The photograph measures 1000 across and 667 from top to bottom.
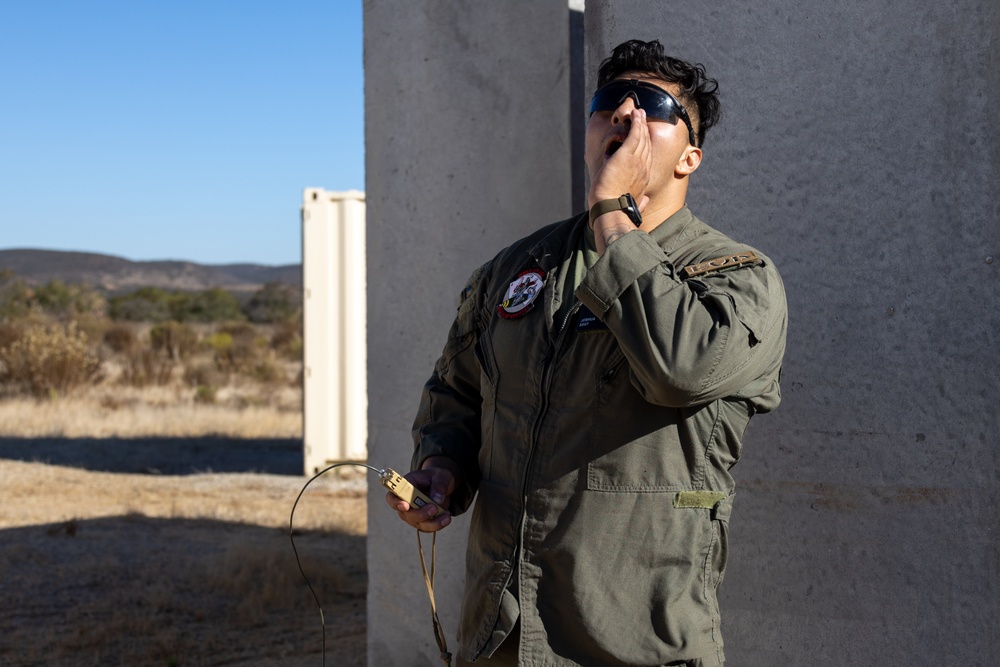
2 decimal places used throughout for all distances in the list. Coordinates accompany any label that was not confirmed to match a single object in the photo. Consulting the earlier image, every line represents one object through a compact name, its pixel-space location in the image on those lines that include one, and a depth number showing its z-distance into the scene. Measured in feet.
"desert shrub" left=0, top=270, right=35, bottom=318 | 88.76
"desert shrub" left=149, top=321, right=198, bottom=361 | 73.31
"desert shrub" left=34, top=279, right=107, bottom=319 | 96.48
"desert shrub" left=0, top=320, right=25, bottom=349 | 55.47
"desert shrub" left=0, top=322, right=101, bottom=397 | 51.26
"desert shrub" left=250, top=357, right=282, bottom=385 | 64.85
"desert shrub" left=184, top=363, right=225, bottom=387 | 62.69
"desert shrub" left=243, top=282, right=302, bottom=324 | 129.77
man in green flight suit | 5.69
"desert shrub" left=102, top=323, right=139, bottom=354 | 74.23
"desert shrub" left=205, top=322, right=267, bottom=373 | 70.38
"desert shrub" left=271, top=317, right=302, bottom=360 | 82.55
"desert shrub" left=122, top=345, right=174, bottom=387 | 60.70
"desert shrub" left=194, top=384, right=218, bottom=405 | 54.19
